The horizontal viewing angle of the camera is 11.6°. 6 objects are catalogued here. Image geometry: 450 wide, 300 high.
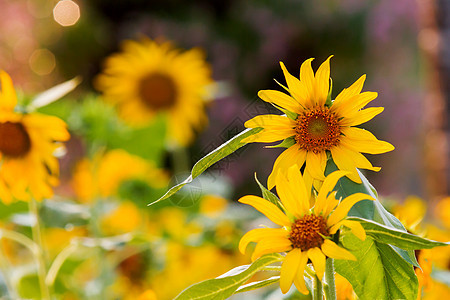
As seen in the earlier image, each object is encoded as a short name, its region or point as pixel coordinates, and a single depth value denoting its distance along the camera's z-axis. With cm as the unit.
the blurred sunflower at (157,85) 444
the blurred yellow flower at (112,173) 391
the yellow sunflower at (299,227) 161
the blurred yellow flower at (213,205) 423
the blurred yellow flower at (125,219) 410
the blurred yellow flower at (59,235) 397
